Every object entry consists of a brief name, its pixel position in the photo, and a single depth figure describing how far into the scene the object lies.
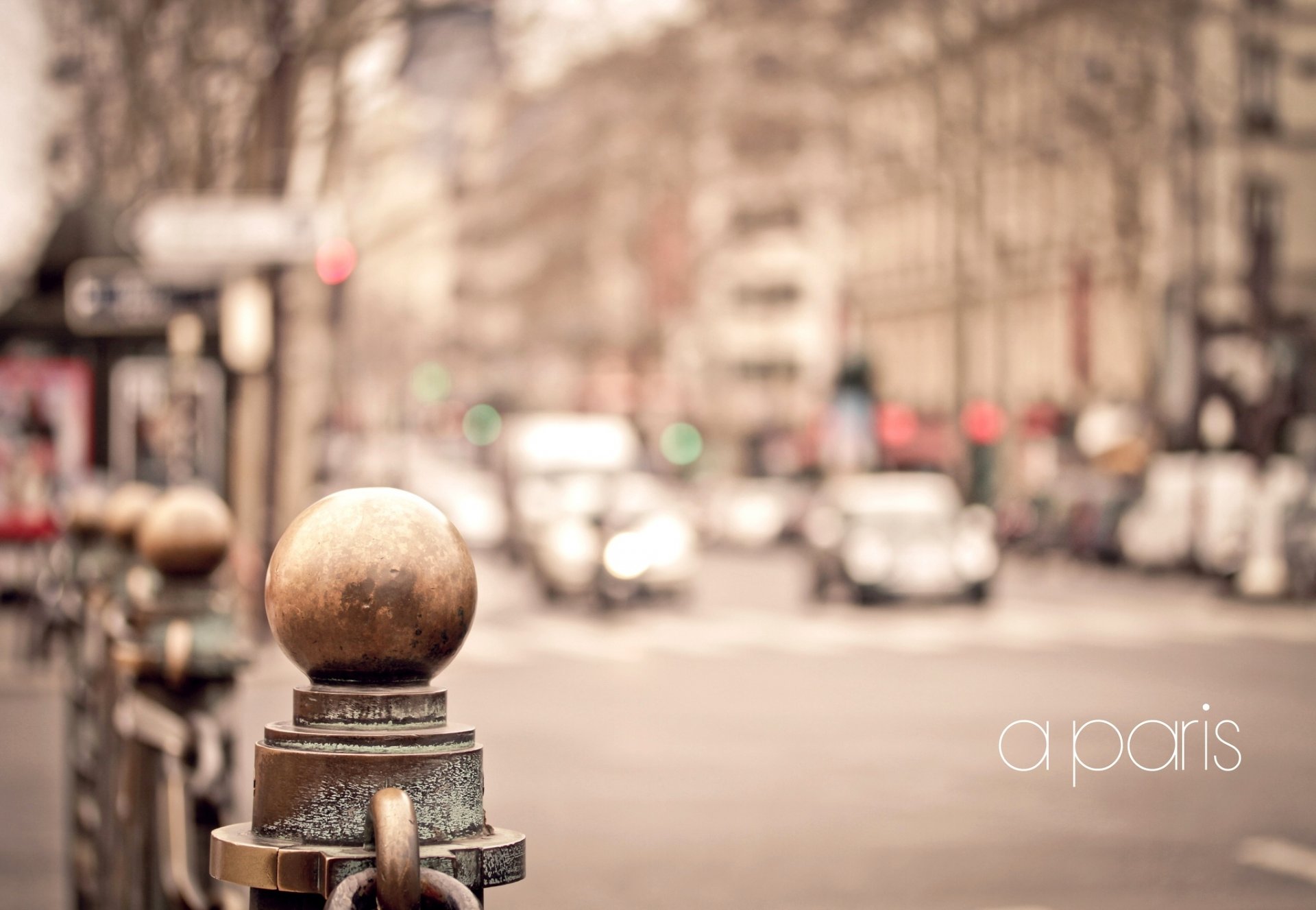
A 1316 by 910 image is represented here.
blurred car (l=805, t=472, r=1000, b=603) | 23.73
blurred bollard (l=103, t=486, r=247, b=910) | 4.09
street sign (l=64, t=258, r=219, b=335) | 15.38
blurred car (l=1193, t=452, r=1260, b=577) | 31.06
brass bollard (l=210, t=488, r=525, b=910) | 2.14
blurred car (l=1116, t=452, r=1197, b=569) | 32.94
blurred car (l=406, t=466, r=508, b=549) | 44.75
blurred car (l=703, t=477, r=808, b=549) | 48.09
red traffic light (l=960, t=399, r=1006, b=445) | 46.50
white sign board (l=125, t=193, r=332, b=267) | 13.27
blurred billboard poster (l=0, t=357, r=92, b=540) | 21.16
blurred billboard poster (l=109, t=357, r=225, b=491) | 18.58
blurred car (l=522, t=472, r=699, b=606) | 23.73
